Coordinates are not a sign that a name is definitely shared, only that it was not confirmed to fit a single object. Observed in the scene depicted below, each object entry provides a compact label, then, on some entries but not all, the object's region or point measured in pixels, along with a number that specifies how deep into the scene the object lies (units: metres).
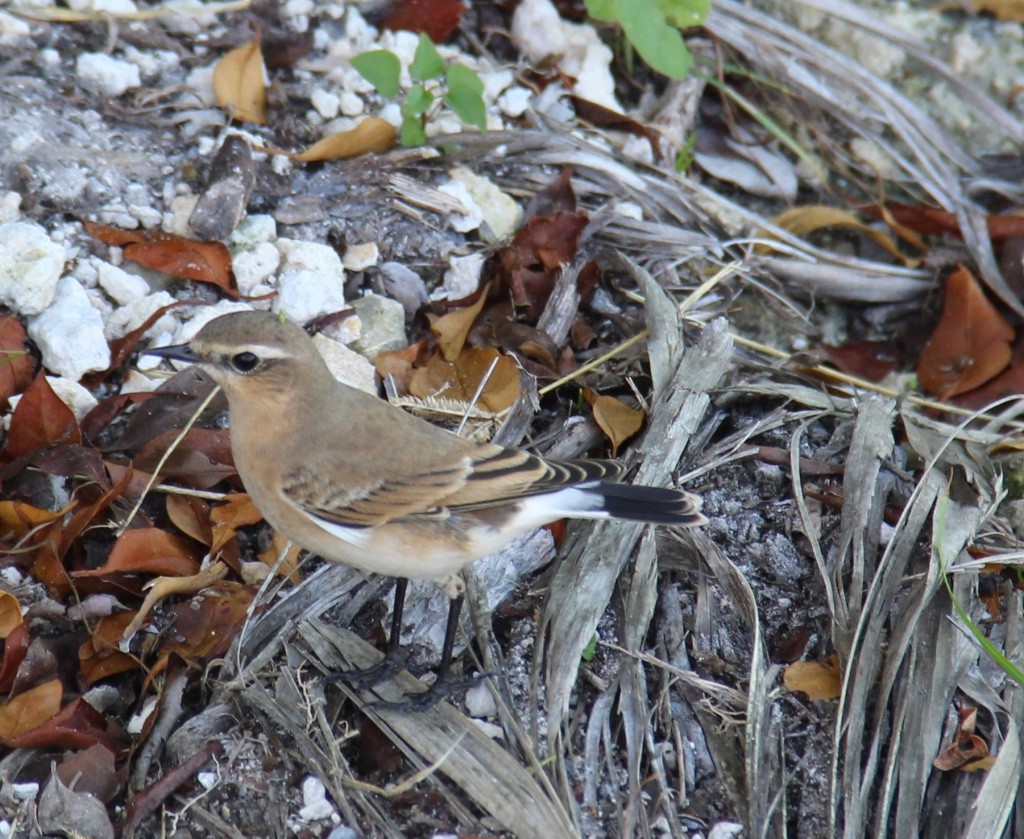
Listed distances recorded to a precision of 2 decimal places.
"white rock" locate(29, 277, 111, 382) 9.58
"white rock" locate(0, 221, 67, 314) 9.57
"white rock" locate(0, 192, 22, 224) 10.06
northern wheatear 8.41
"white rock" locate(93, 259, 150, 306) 10.12
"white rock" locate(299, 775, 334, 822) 7.68
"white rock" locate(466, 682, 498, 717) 8.44
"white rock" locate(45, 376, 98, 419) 9.49
